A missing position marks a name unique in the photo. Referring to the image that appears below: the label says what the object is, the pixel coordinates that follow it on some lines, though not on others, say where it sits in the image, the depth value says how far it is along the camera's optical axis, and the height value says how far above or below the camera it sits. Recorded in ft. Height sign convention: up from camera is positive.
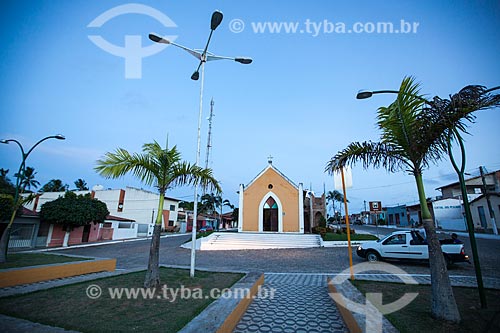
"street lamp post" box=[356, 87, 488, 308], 16.33 +2.31
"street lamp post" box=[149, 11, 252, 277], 25.08 +19.53
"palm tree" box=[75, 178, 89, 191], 186.96 +28.63
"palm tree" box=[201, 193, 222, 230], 150.46 +14.24
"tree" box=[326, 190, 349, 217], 217.72 +26.88
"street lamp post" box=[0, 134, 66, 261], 37.83 +7.93
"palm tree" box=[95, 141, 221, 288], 22.32 +5.12
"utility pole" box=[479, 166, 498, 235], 78.89 +18.01
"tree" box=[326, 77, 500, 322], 15.01 +6.42
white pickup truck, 33.03 -2.73
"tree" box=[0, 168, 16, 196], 115.85 +19.90
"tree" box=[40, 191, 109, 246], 76.79 +3.58
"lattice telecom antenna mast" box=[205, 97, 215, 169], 92.81 +38.53
